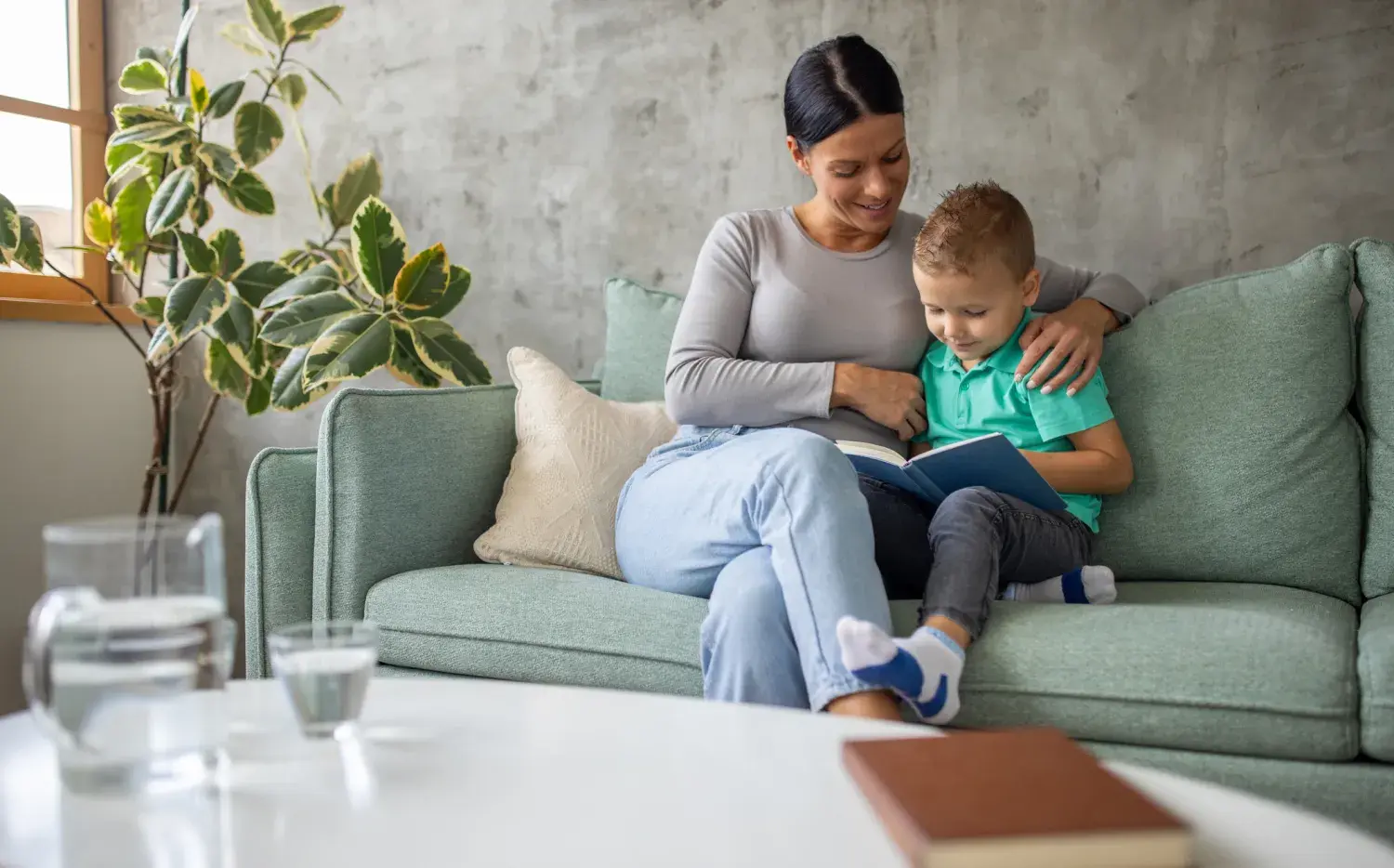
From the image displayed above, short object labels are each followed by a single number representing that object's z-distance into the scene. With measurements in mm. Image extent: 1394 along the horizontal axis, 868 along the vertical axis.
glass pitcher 679
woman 1407
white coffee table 618
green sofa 1535
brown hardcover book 557
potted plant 2242
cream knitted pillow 1807
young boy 1492
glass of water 805
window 2717
